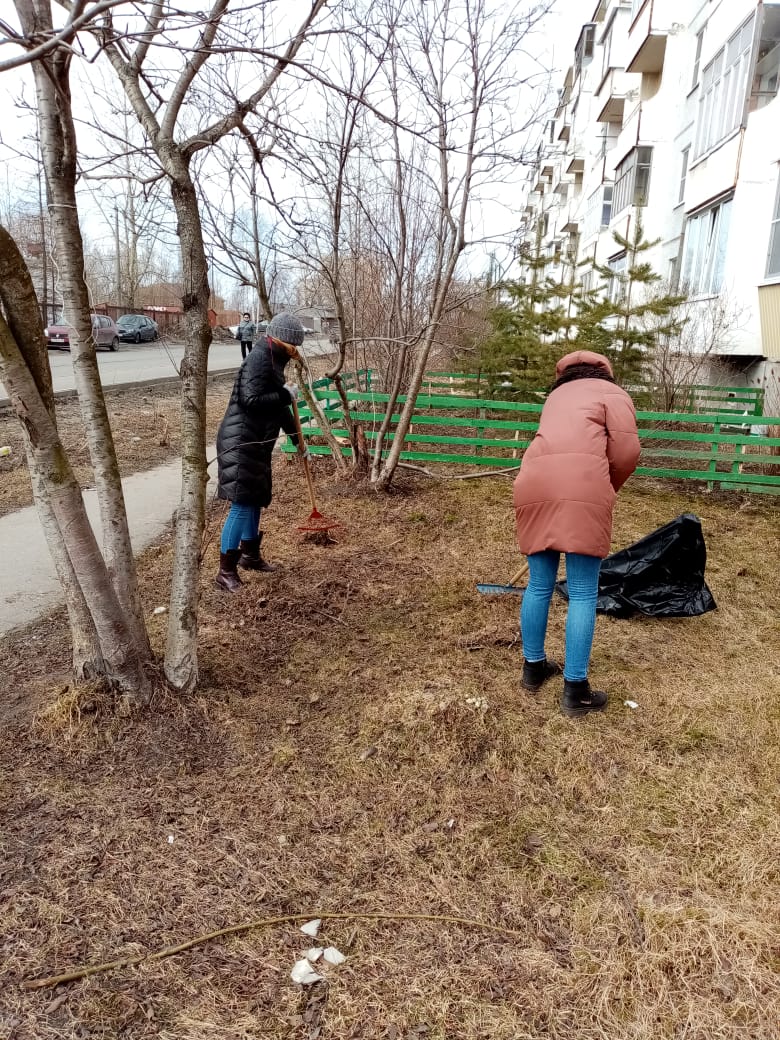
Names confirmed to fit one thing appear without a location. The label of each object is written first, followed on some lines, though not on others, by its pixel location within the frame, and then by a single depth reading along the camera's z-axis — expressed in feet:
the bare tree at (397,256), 18.94
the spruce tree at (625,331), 28.53
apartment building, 35.81
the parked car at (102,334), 70.39
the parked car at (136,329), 95.96
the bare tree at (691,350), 37.86
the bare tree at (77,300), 7.80
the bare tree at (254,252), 18.60
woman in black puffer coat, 14.03
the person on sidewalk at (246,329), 44.39
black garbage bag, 14.34
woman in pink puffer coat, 9.59
